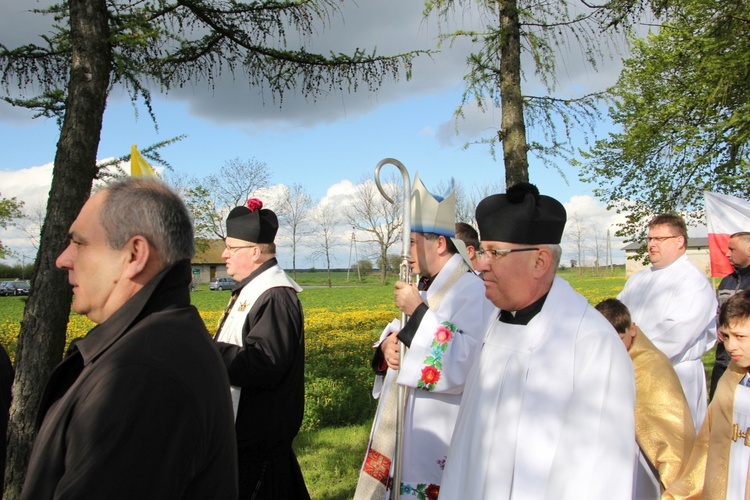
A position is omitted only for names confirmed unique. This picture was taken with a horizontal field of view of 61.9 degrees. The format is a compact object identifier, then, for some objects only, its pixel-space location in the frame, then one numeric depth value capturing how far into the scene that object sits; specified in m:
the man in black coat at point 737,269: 6.20
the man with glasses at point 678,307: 5.24
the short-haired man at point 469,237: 4.57
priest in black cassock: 3.42
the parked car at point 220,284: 58.09
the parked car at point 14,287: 49.53
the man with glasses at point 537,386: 2.00
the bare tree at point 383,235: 56.11
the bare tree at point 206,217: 38.62
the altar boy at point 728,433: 3.04
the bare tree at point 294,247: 62.81
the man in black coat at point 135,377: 1.39
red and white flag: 7.52
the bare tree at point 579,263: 76.44
